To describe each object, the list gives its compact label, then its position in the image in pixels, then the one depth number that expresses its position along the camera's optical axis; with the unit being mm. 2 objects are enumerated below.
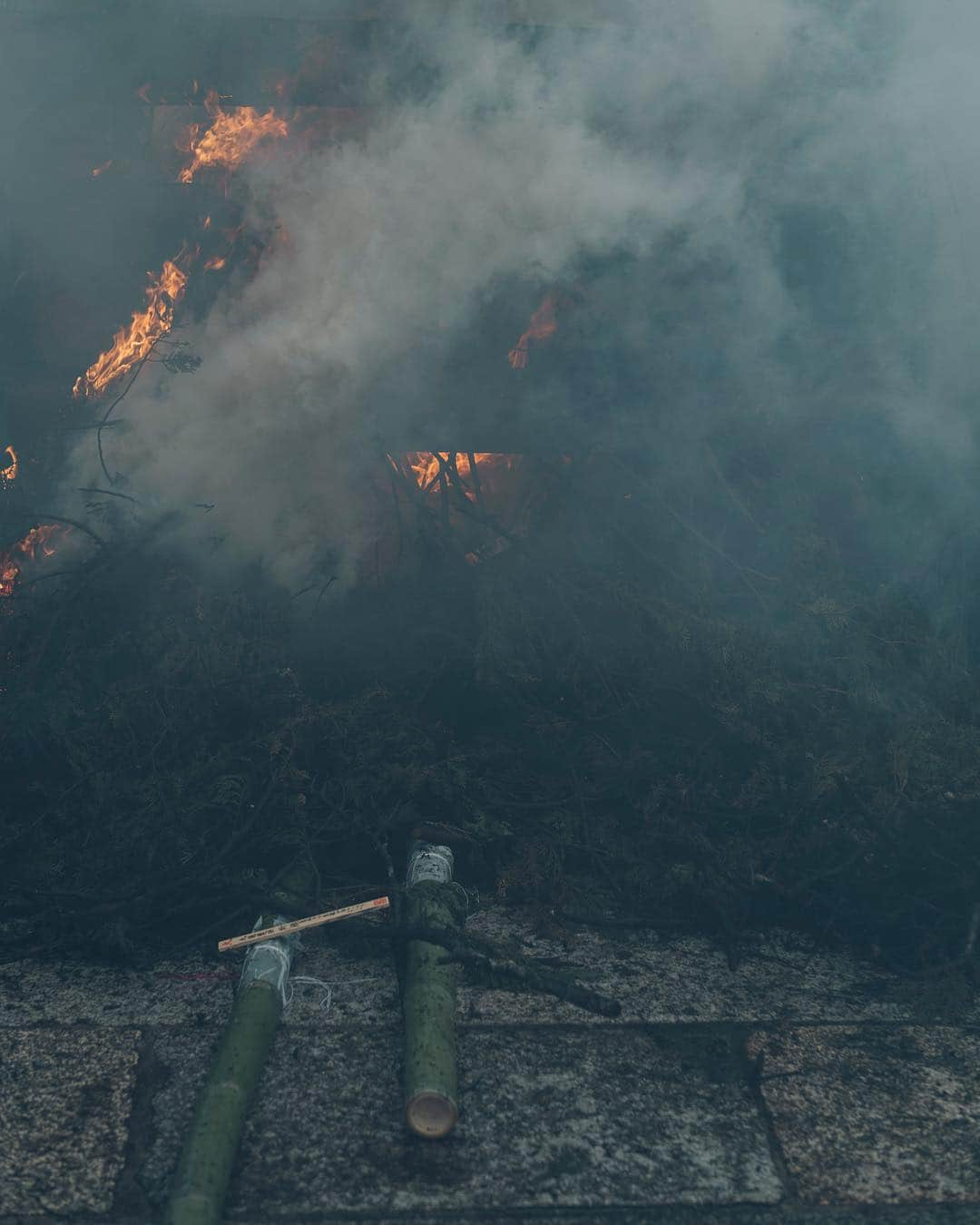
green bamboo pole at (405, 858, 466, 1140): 3107
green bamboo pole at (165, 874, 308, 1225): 2770
